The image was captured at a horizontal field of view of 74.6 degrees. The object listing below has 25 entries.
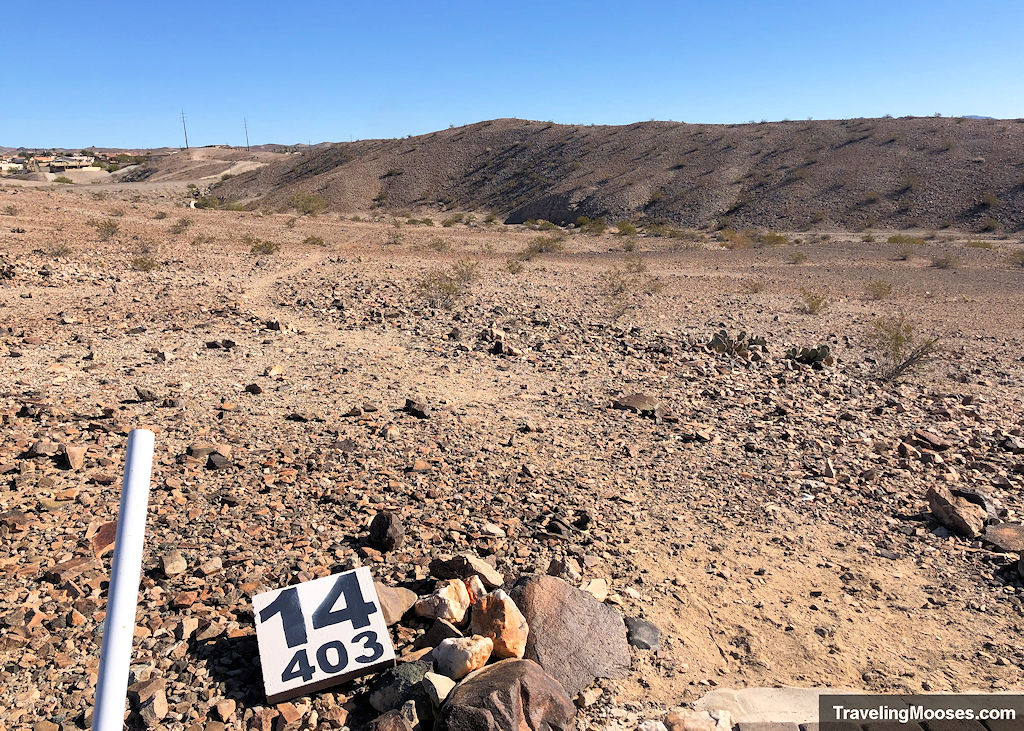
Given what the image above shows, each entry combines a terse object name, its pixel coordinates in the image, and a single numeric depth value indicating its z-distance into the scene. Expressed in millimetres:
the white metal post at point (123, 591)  1563
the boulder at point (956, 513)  5508
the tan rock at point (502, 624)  3596
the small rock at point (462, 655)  3404
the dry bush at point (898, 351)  10336
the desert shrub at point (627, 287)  14570
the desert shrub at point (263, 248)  18359
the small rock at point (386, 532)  4691
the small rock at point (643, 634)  4059
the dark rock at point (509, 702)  3010
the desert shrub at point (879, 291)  17842
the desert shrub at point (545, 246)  24134
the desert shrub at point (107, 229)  18219
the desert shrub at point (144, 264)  14227
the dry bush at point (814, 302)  15234
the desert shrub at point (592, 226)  35175
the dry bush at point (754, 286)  17875
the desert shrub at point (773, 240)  30081
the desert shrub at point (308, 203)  42094
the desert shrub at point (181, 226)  21173
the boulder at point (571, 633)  3703
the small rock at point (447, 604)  3855
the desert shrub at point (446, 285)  12852
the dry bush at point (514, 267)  18753
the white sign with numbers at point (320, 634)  3369
